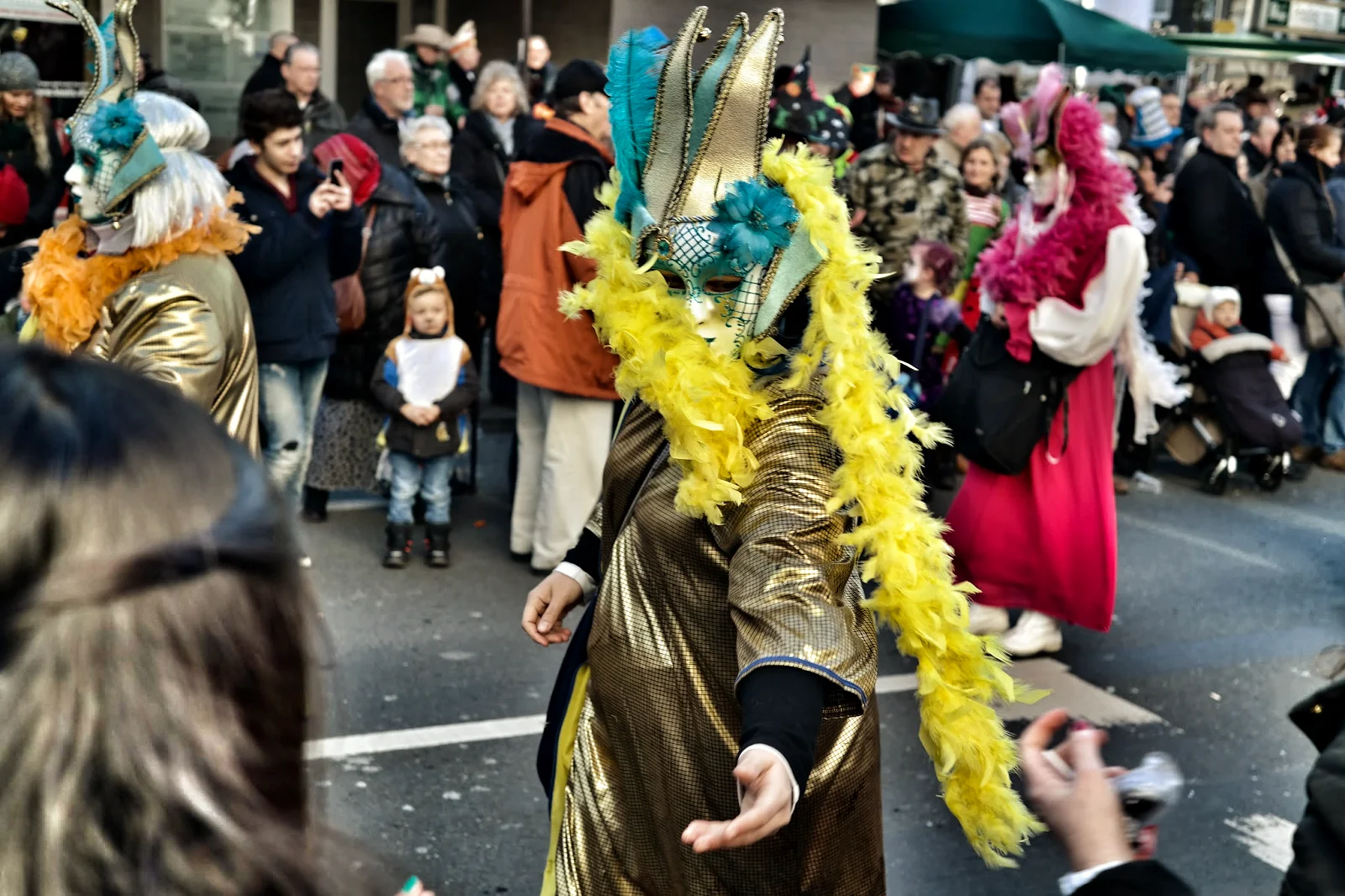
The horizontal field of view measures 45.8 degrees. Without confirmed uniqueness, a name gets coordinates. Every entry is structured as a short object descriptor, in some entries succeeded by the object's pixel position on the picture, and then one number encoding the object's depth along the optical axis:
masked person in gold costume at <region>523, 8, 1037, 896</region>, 2.64
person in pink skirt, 5.91
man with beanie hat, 6.78
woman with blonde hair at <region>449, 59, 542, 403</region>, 9.18
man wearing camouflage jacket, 8.90
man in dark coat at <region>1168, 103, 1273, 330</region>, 10.22
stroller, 9.27
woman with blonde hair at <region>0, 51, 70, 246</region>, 8.52
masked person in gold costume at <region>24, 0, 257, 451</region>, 3.98
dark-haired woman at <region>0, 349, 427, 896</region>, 0.95
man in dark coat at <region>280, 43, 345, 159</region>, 9.04
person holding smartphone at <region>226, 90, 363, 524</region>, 6.21
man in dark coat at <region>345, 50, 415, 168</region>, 8.73
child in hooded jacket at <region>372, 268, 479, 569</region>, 7.12
